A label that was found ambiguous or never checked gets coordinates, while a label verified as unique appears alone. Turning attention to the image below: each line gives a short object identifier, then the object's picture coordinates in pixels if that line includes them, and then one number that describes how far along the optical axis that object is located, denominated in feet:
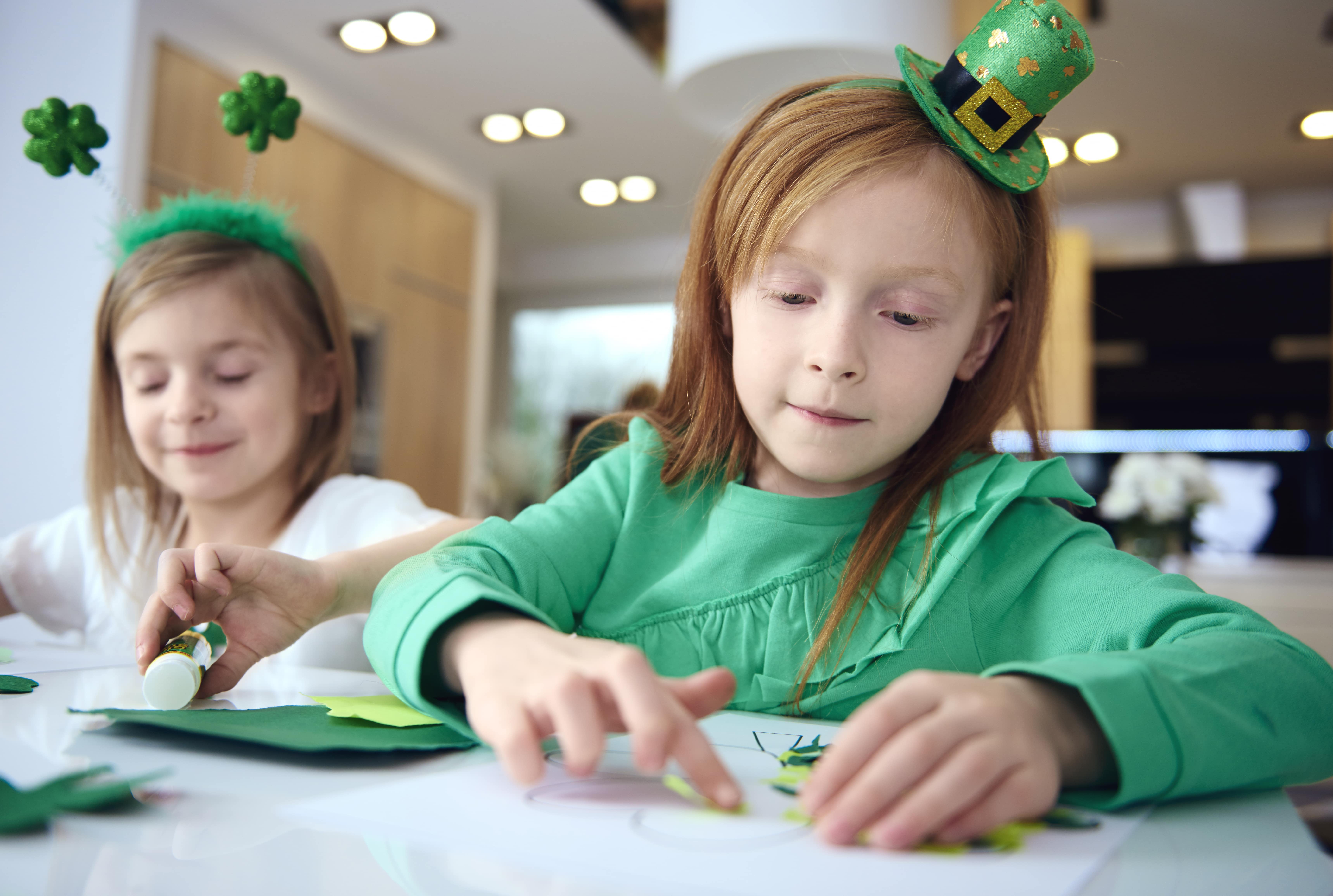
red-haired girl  1.42
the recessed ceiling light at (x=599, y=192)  13.99
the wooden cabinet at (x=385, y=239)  9.09
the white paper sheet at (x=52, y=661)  2.32
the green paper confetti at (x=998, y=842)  1.12
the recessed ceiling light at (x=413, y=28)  9.37
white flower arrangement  8.66
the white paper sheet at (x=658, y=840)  1.00
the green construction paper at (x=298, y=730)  1.42
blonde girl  3.39
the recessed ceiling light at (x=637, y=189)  13.85
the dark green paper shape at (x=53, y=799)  1.02
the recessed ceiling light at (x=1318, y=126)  11.23
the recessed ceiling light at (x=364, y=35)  9.59
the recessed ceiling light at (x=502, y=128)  11.80
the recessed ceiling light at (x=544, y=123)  11.64
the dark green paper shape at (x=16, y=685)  1.91
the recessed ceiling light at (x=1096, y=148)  10.66
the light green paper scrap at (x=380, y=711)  1.62
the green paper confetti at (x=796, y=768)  1.34
